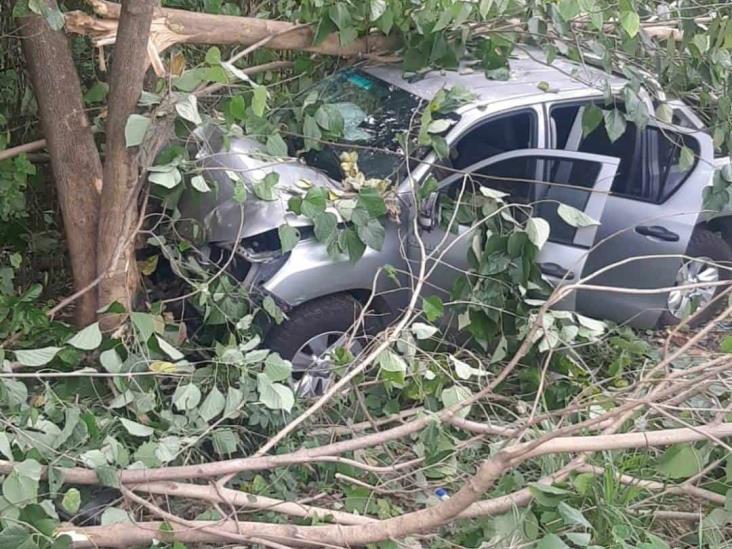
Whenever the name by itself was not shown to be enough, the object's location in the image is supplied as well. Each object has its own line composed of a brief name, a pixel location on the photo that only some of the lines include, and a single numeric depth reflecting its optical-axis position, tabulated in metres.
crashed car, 3.62
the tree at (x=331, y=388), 2.55
